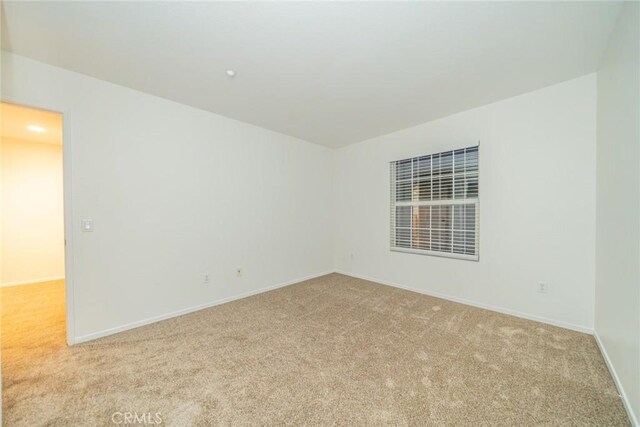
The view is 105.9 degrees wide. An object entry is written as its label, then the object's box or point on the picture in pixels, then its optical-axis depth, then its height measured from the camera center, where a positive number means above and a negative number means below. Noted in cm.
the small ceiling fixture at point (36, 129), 350 +121
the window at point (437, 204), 315 +9
